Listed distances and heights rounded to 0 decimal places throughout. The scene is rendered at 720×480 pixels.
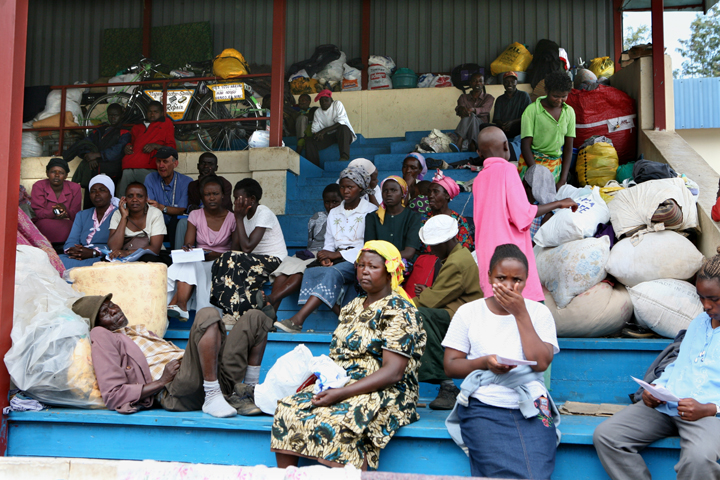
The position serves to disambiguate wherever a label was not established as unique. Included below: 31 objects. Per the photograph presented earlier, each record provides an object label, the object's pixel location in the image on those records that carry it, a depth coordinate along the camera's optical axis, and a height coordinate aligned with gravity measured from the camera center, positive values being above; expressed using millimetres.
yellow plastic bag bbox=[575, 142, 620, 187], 6707 +1108
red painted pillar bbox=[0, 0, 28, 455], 3564 +669
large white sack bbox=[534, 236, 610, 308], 4422 -9
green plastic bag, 6523 +1008
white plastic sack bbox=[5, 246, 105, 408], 3740 -575
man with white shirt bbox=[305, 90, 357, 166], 8742 +1903
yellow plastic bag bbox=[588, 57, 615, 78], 10188 +3291
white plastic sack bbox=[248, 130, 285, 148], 7934 +1573
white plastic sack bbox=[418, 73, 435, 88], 11109 +3304
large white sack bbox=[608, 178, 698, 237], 4633 +480
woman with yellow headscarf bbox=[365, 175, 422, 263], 5250 +359
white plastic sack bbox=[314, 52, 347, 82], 11273 +3496
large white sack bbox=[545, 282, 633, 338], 4293 -322
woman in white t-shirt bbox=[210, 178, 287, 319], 5160 +51
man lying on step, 3715 -644
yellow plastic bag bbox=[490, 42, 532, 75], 10625 +3539
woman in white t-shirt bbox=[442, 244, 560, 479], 2848 -503
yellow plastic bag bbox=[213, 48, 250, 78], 9570 +3039
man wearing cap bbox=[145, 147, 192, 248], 6785 +859
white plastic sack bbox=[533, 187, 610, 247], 4695 +339
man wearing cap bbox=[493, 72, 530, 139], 8867 +2339
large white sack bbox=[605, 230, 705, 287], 4359 +58
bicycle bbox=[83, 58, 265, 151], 9234 +2375
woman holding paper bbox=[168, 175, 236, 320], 5281 +166
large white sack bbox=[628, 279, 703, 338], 4125 -247
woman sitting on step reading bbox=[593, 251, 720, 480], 2797 -670
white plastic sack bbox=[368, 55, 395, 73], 11156 +3648
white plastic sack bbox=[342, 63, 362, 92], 11078 +3305
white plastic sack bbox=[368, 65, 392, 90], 11023 +3304
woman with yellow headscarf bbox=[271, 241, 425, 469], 3012 -648
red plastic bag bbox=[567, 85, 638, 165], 7164 +1716
